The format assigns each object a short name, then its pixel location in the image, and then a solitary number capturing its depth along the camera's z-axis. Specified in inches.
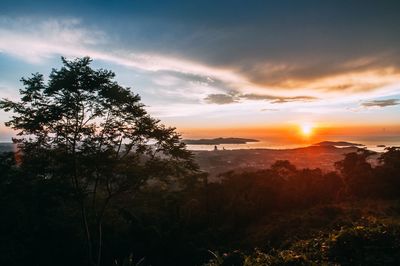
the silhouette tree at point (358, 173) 1044.8
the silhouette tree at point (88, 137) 619.8
